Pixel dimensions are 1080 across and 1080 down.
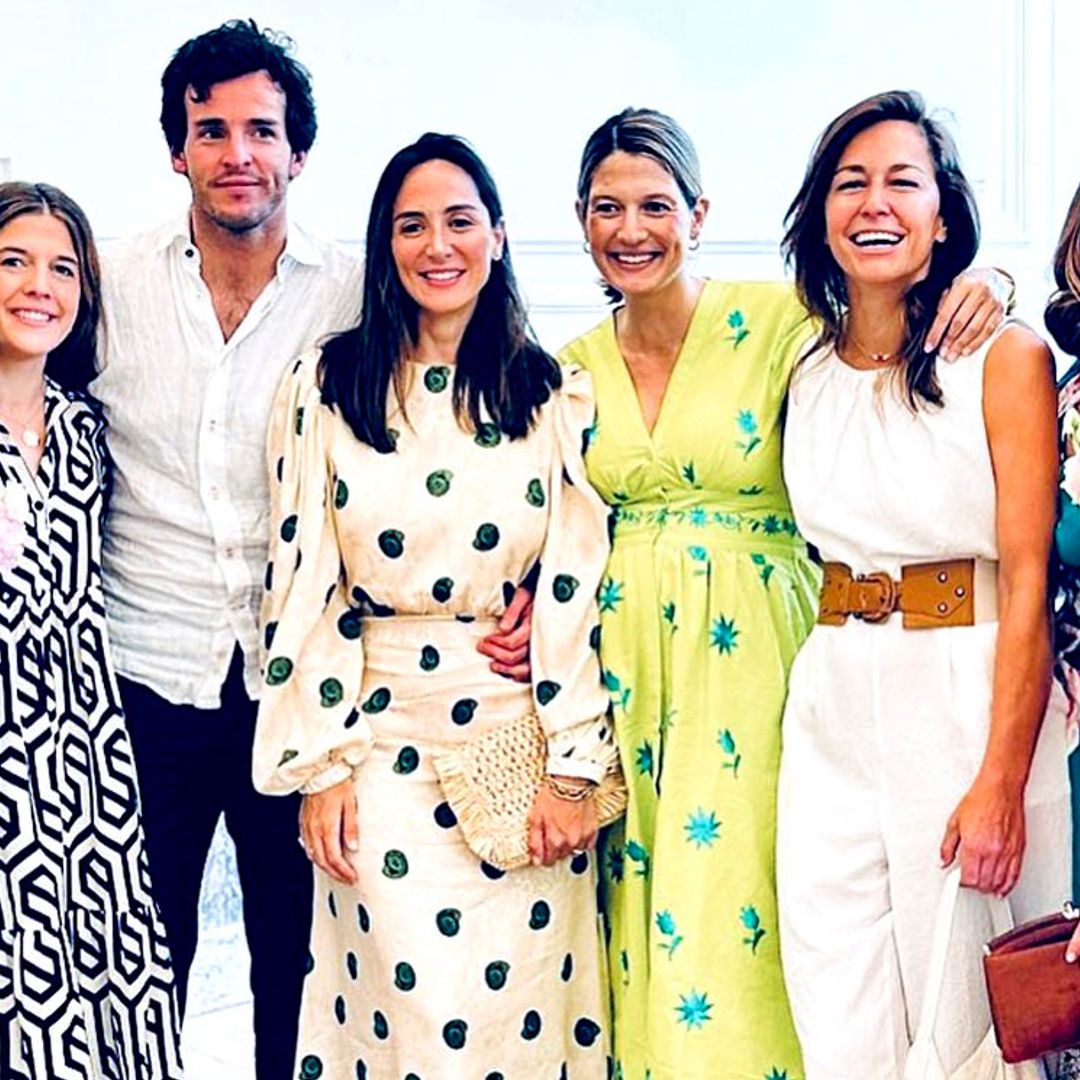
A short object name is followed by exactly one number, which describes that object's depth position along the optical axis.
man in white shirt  2.38
